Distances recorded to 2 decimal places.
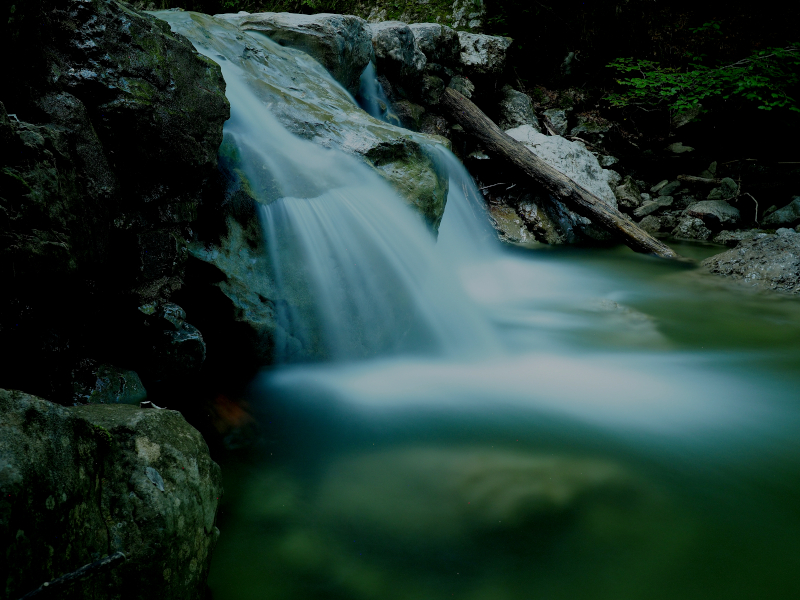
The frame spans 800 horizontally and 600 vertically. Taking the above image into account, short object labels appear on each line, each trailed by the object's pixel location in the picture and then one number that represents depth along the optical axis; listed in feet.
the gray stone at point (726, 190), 30.17
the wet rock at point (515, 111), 30.99
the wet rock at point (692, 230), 28.37
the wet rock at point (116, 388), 8.57
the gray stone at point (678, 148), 32.71
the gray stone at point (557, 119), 32.83
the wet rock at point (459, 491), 7.45
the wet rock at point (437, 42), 27.07
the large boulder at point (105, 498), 3.80
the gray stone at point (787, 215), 27.02
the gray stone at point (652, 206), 30.68
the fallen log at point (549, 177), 24.95
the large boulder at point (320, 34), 19.92
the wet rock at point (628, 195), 30.66
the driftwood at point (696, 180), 30.89
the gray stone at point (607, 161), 31.74
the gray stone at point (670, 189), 31.63
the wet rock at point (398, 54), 24.13
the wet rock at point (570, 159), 27.96
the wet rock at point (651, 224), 29.78
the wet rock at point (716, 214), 28.19
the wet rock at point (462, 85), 28.99
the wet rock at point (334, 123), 13.98
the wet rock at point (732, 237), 26.99
